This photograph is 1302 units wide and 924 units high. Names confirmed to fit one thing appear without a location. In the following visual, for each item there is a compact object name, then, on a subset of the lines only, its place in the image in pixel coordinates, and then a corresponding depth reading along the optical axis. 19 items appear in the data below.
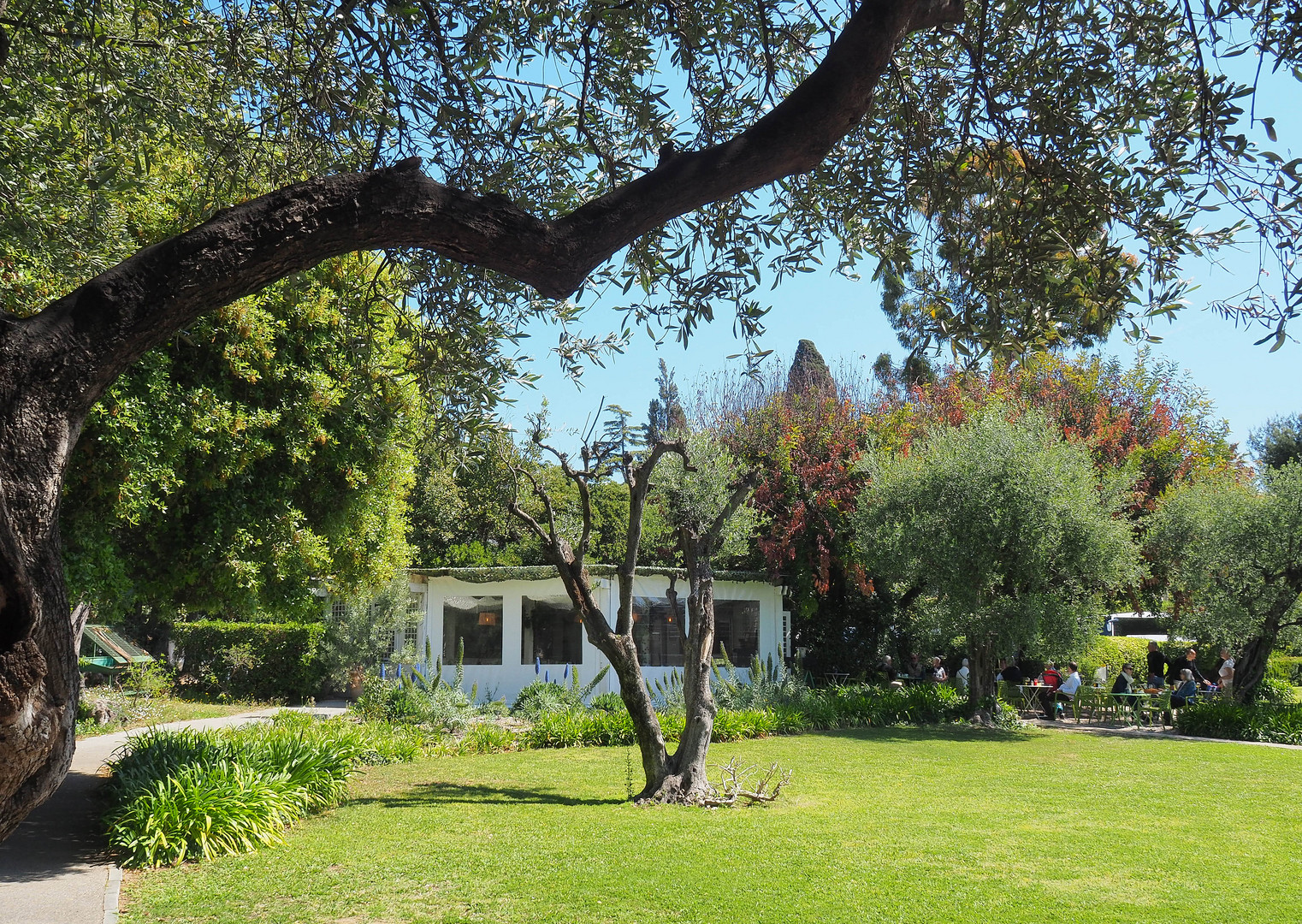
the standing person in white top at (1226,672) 20.14
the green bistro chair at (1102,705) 19.61
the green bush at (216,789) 7.98
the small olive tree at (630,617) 10.34
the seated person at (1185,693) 18.77
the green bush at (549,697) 17.88
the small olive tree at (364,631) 21.84
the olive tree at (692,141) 4.26
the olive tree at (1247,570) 16.77
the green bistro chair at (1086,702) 19.59
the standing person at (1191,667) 21.22
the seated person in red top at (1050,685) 20.38
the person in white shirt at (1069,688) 20.66
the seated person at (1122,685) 20.20
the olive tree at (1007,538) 16.78
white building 22.33
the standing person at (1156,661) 22.27
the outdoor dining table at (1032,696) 20.49
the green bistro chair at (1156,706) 18.81
